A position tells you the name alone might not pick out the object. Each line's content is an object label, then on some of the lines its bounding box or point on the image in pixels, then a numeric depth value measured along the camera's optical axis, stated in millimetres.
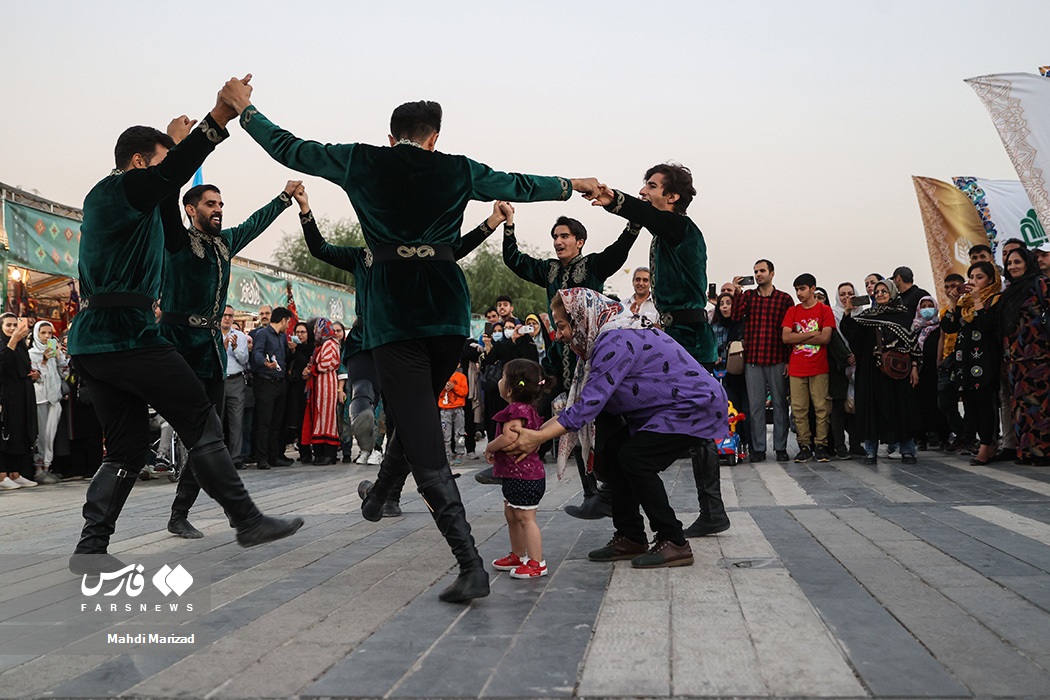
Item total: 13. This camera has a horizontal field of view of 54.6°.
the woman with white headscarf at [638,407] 4859
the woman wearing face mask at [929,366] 13148
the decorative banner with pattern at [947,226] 14984
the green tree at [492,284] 63906
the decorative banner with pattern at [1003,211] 14273
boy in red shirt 12328
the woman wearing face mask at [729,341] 13102
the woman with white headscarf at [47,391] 12008
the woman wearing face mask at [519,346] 13961
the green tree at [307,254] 59775
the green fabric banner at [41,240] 11523
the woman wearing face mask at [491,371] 14336
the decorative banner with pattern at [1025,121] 11141
